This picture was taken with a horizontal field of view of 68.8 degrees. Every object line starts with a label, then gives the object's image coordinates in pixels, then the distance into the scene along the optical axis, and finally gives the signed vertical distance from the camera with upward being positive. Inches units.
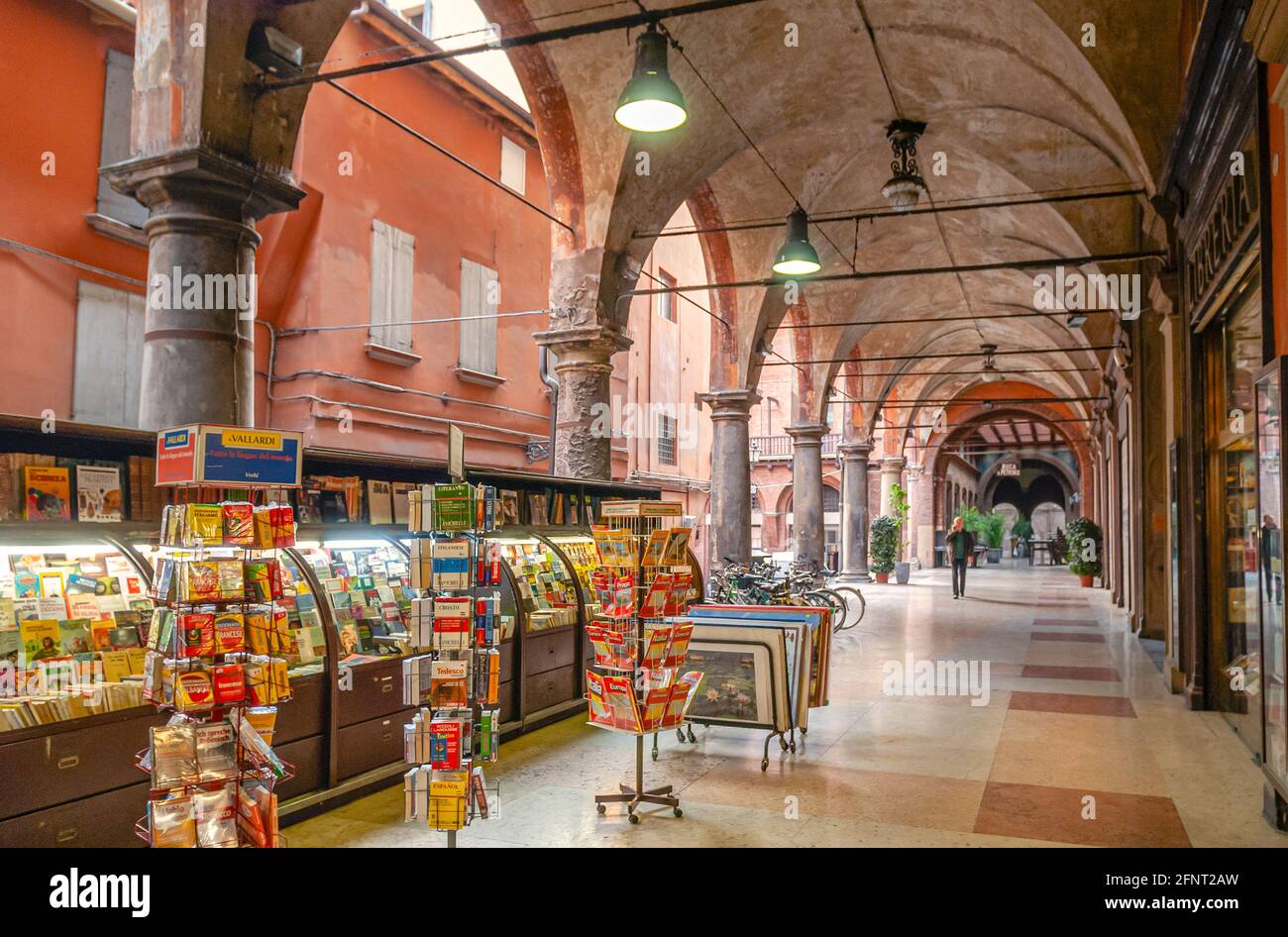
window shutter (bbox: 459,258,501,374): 553.9 +121.5
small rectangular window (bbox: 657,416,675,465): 804.0 +71.3
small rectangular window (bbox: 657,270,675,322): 761.6 +188.0
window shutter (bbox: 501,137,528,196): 592.1 +227.3
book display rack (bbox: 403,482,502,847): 133.6 -21.2
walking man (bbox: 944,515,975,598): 634.2 -16.8
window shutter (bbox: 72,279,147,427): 381.4 +66.4
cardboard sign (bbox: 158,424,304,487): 123.3 +8.1
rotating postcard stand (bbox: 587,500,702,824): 177.5 -21.1
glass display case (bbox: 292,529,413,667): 179.3 -14.4
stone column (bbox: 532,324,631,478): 324.8 +43.2
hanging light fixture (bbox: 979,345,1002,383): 681.0 +122.7
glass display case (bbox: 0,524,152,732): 128.2 -15.8
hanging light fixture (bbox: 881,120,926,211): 345.1 +149.0
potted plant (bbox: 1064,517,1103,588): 737.6 -17.0
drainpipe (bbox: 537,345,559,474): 599.2 +96.6
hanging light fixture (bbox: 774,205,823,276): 288.5 +83.1
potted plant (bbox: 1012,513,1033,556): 1484.7 -6.5
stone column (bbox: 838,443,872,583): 780.0 +9.1
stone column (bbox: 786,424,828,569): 625.3 +20.9
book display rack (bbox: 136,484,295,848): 117.2 -20.3
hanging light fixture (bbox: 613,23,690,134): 196.4 +89.6
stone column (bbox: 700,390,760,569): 486.9 +24.3
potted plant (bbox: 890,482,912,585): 767.1 +2.7
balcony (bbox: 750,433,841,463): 1244.5 +101.8
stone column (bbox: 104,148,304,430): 197.2 +47.9
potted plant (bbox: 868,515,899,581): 744.3 -15.6
